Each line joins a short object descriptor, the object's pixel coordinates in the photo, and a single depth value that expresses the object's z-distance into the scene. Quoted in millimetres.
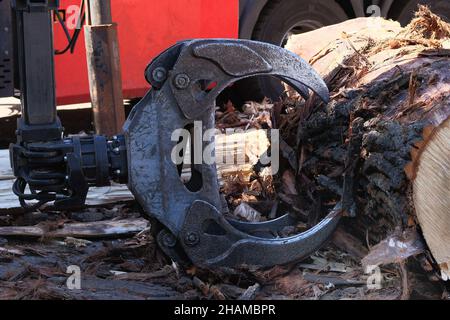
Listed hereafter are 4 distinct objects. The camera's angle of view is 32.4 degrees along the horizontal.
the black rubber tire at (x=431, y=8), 7934
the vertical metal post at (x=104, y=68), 5523
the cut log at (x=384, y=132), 3260
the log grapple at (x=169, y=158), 3455
